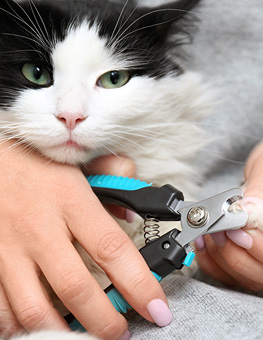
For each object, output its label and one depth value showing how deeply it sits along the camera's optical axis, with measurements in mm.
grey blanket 522
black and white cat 401
